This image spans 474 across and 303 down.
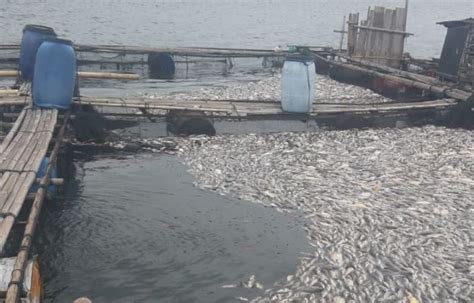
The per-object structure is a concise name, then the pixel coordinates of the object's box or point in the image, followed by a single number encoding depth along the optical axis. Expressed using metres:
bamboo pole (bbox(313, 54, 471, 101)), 18.33
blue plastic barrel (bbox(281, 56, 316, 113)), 16.23
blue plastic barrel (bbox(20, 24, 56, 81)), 17.05
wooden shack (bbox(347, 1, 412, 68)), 26.31
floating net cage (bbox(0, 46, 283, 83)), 30.46
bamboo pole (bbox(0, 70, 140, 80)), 22.06
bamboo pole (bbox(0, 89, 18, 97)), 15.24
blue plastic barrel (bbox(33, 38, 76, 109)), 13.80
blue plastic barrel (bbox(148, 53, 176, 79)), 31.86
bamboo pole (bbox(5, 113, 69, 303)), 5.81
